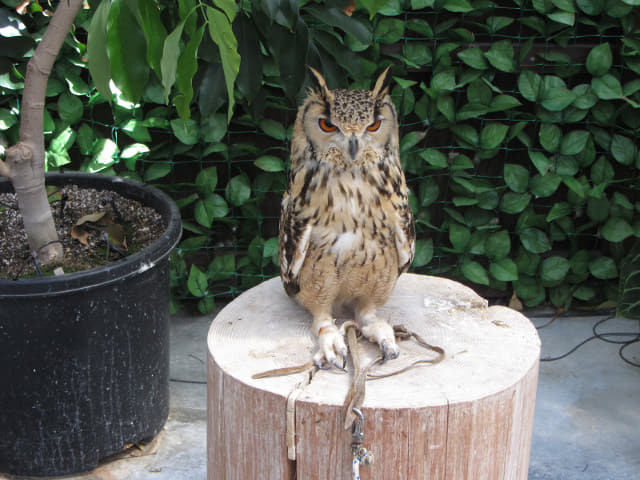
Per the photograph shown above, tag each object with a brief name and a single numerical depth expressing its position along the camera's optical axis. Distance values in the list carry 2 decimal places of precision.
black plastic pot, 1.95
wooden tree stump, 1.35
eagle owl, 1.48
